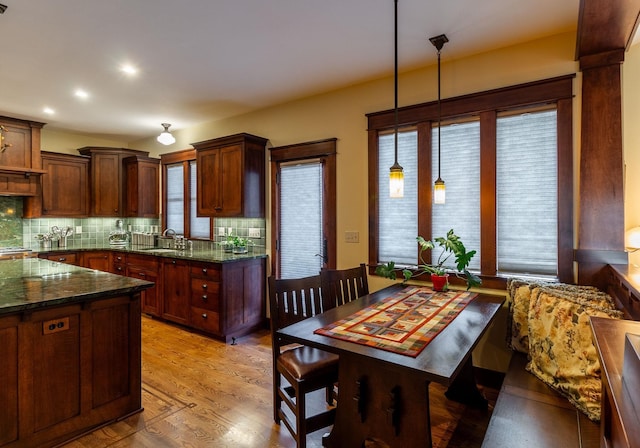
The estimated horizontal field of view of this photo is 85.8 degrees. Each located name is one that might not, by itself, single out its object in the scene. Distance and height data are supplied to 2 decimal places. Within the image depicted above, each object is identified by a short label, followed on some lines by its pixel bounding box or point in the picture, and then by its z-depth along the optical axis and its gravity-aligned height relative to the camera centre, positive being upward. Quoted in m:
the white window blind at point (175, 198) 5.27 +0.39
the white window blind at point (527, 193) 2.62 +0.23
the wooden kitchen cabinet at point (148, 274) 4.44 -0.68
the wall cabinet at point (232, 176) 4.05 +0.58
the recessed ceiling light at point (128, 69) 3.08 +1.41
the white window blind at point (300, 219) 3.87 +0.04
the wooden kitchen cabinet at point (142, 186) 5.45 +0.59
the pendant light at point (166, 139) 4.79 +1.19
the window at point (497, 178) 2.57 +0.37
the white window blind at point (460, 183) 2.92 +0.34
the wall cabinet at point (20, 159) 4.49 +0.87
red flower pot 2.65 -0.46
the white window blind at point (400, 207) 3.22 +0.15
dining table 1.42 -0.73
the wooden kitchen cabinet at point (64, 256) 4.75 -0.46
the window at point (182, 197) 5.05 +0.41
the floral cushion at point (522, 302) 2.15 -0.53
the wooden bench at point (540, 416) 1.40 -0.88
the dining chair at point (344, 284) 2.52 -0.48
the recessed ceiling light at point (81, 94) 3.71 +1.43
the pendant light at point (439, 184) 2.56 +0.28
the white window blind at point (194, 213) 5.01 +0.14
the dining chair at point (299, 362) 1.92 -0.83
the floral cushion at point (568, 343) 1.60 -0.63
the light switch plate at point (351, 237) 3.54 -0.15
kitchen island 1.89 -0.80
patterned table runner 1.61 -0.55
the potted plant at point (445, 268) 2.52 -0.37
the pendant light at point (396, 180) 2.05 +0.25
